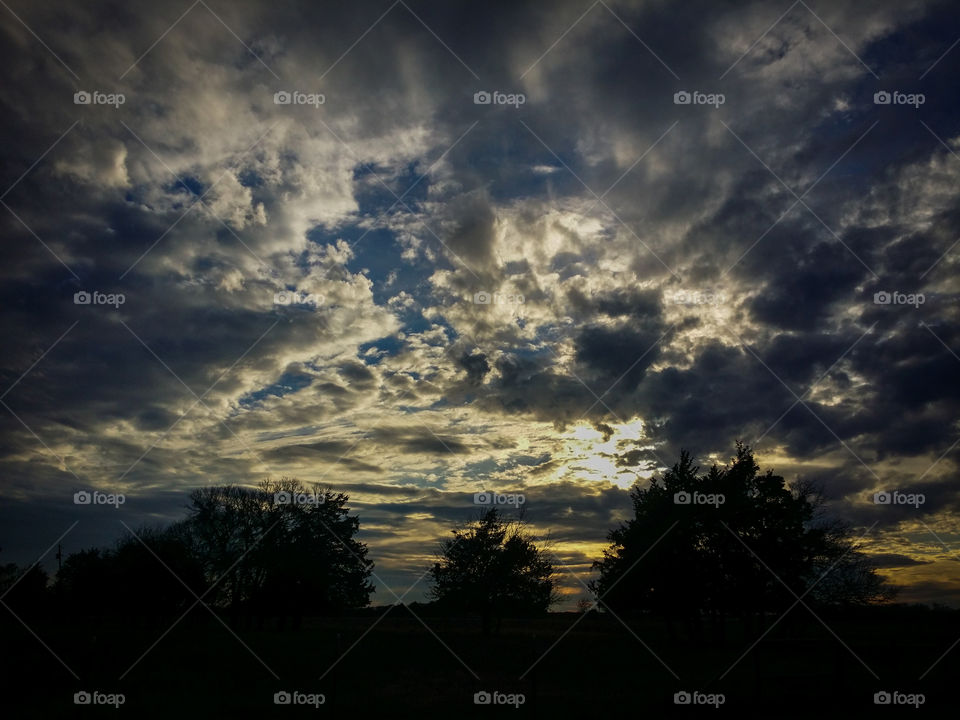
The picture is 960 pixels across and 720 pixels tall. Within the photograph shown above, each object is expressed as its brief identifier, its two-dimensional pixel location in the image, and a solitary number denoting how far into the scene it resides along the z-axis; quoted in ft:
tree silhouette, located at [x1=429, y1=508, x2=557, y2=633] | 153.99
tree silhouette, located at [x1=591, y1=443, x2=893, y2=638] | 137.80
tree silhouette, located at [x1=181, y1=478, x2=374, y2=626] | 172.96
